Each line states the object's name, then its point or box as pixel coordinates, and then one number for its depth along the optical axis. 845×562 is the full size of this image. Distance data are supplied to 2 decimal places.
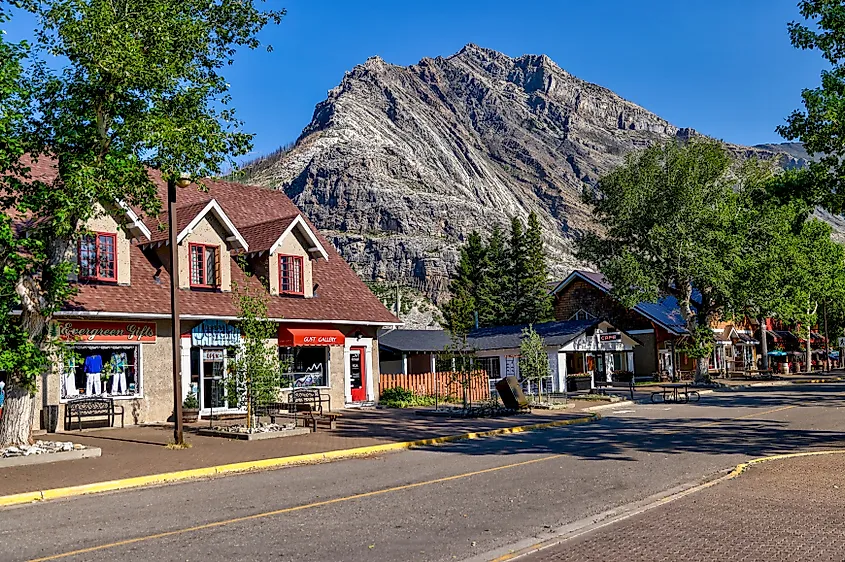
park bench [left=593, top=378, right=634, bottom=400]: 47.43
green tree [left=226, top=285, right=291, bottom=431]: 19.89
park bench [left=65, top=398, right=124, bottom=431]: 21.62
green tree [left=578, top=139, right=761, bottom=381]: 44.06
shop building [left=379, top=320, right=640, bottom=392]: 44.09
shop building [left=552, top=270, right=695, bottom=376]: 55.50
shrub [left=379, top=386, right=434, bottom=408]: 31.08
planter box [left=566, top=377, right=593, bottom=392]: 41.81
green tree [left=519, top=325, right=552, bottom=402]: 31.69
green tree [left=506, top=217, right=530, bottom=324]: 73.81
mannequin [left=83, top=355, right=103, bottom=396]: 22.72
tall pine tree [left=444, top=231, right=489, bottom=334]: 74.25
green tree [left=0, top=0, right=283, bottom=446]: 16.39
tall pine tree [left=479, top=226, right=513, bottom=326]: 73.00
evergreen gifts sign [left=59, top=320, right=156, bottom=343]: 21.88
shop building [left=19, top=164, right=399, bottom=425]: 22.75
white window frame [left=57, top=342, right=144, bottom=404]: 23.48
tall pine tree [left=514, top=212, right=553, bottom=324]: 73.31
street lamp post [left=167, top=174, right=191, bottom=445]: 17.97
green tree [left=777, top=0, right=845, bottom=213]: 19.23
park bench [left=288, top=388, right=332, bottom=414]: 26.12
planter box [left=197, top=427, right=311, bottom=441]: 19.70
